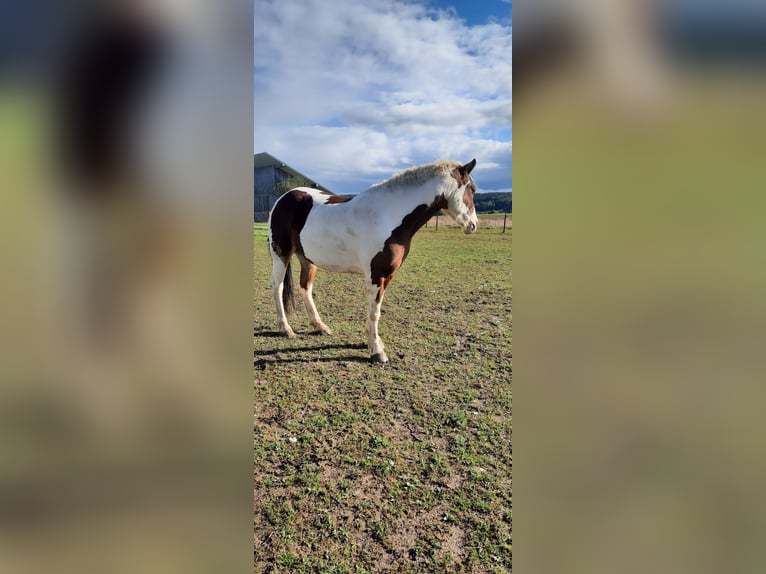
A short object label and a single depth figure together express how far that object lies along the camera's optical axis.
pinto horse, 3.98
